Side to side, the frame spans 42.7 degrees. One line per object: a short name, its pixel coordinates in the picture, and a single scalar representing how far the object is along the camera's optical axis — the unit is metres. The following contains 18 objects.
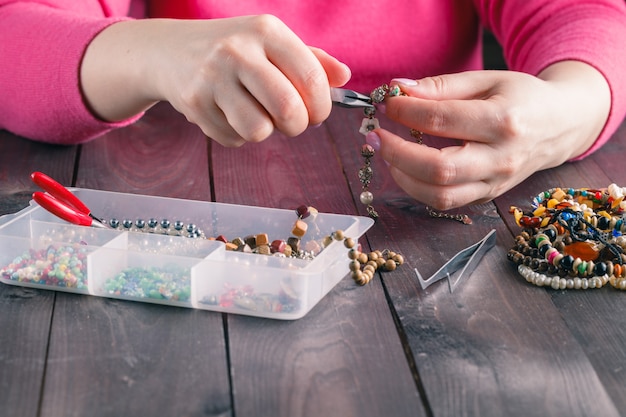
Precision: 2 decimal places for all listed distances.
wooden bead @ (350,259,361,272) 0.76
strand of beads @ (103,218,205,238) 0.82
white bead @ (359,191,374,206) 0.91
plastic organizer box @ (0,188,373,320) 0.71
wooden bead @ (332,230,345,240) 0.77
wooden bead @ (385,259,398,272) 0.79
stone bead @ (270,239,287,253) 0.79
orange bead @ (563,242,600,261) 0.82
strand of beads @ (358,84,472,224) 0.90
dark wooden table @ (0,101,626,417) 0.59
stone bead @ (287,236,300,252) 0.80
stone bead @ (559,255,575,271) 0.78
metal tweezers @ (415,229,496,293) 0.76
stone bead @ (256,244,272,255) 0.78
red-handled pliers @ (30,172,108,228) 0.77
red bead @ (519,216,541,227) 0.86
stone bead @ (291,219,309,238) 0.81
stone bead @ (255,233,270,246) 0.79
